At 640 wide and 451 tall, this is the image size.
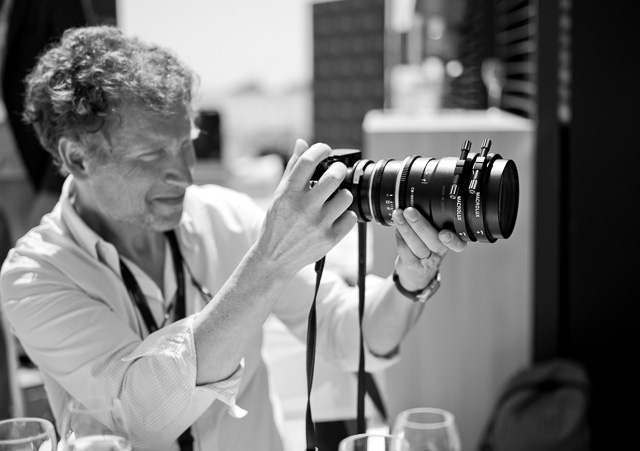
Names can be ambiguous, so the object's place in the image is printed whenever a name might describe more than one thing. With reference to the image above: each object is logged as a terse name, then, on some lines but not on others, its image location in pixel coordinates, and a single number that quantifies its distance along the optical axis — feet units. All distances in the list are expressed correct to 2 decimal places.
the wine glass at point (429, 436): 2.68
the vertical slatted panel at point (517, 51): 8.04
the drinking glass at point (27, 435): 2.61
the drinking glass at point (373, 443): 2.60
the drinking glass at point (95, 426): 2.60
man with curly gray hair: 3.27
